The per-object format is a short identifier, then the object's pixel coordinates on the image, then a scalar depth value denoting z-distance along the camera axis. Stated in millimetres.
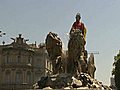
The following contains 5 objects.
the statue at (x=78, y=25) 25531
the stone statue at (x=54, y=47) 24691
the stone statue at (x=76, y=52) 24219
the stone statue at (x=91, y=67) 25147
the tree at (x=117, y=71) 47509
